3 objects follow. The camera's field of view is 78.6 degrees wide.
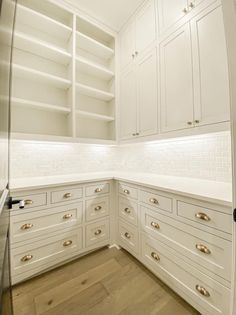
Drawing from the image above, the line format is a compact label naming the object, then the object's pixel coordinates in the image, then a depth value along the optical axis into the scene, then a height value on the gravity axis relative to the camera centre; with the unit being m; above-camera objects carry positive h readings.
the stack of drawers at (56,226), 1.30 -0.67
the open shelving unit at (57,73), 1.70 +1.24
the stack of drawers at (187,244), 0.90 -0.65
